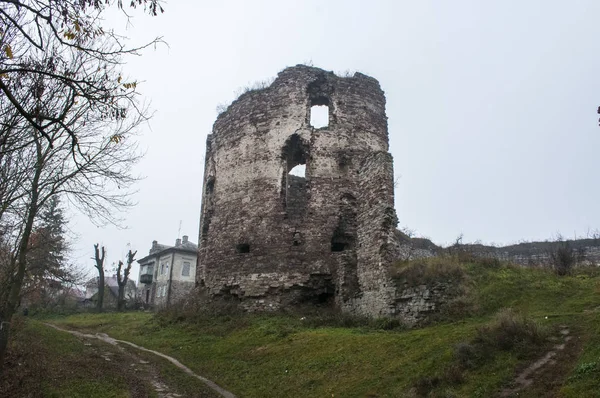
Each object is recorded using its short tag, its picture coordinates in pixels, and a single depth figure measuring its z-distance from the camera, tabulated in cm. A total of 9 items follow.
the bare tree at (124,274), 3284
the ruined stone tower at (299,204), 1570
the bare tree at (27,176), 593
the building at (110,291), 4036
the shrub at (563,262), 1323
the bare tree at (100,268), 3266
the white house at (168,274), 4500
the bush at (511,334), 805
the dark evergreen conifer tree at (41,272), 1493
